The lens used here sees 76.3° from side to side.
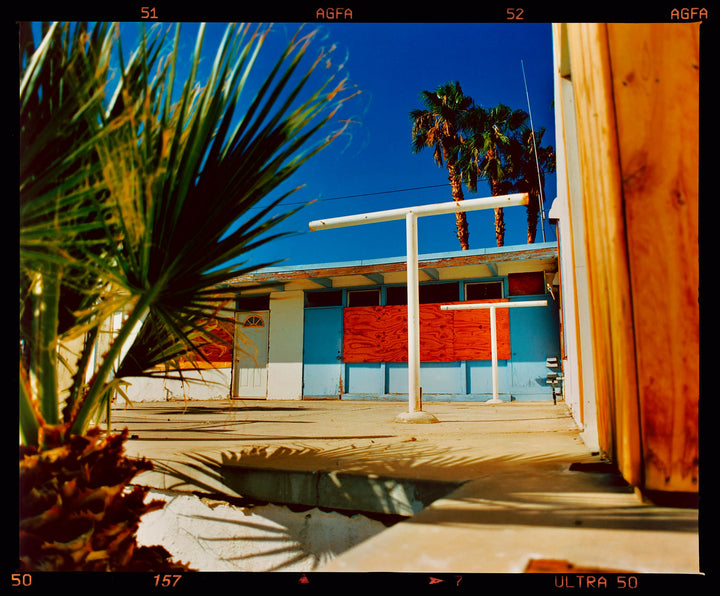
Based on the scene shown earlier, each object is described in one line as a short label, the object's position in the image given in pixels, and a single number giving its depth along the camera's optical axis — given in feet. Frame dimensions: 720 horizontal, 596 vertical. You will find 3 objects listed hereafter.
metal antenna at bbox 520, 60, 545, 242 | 30.45
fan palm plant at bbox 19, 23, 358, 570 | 3.61
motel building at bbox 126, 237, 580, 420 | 31.91
